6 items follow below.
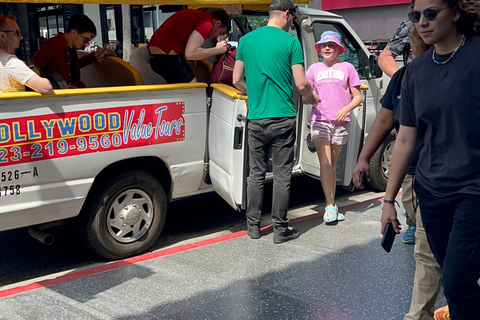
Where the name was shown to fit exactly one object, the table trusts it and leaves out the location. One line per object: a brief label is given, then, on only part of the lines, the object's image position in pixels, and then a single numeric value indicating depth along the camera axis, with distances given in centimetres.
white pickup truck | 464
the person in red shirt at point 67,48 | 601
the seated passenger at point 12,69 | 468
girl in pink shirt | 621
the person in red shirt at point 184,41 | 596
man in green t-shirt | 555
